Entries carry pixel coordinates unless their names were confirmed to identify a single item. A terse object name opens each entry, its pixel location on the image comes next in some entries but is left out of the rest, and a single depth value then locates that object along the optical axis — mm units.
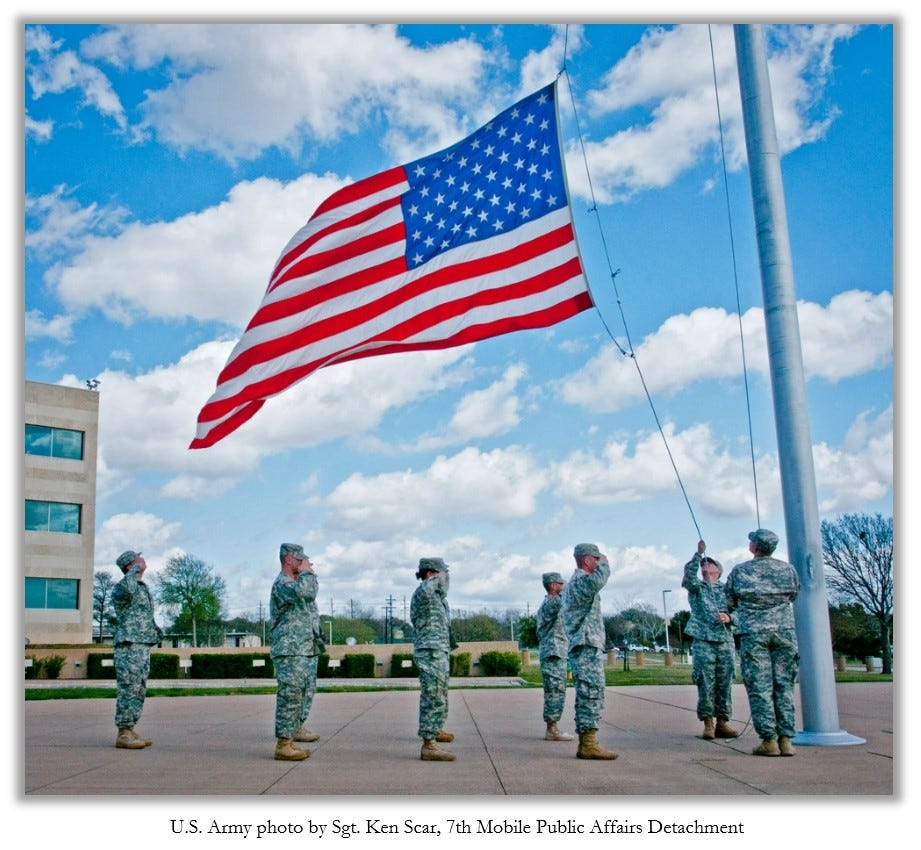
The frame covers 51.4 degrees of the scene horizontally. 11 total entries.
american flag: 9227
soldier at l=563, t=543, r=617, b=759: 8016
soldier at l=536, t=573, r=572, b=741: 9883
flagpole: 8625
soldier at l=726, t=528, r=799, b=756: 7980
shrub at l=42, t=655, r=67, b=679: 30619
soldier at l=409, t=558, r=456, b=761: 8250
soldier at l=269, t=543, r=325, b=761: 8344
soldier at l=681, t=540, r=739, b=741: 9648
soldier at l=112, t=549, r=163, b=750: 9469
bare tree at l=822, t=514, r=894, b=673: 19297
